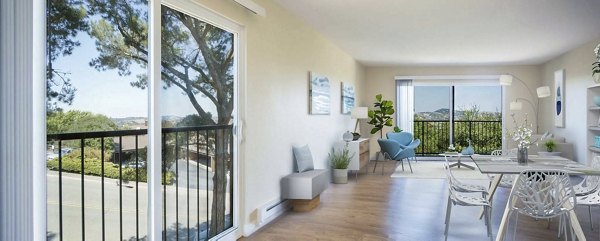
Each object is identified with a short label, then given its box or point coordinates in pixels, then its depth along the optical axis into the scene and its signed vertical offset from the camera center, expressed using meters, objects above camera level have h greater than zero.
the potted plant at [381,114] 9.74 +0.09
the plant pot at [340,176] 6.80 -0.90
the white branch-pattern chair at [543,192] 3.12 -0.54
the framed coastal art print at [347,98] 8.09 +0.41
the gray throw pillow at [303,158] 5.19 -0.48
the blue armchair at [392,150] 7.90 -0.58
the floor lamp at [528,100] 8.34 +0.47
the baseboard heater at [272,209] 4.18 -0.94
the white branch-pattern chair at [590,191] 3.64 -0.65
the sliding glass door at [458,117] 11.08 +0.05
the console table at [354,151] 7.27 -0.56
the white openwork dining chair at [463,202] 3.55 -0.69
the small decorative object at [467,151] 8.60 -0.65
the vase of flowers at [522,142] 3.95 -0.21
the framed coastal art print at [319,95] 6.02 +0.37
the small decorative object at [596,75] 5.35 +0.57
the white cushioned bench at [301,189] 4.71 -0.77
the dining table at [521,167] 3.33 -0.39
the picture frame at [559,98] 8.32 +0.41
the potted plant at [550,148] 7.70 -0.52
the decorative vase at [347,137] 7.44 -0.31
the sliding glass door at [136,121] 2.08 -0.01
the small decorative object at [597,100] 6.50 +0.29
